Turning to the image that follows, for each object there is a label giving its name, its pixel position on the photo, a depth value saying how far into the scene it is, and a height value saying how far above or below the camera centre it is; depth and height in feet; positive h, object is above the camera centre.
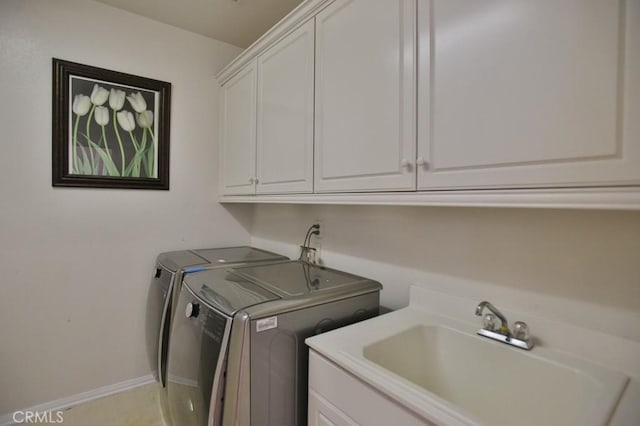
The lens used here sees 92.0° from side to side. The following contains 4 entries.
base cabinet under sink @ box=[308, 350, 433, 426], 2.60 -1.82
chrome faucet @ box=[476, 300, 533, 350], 3.27 -1.35
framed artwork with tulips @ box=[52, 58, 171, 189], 6.16 +1.71
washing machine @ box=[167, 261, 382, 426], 3.40 -1.58
